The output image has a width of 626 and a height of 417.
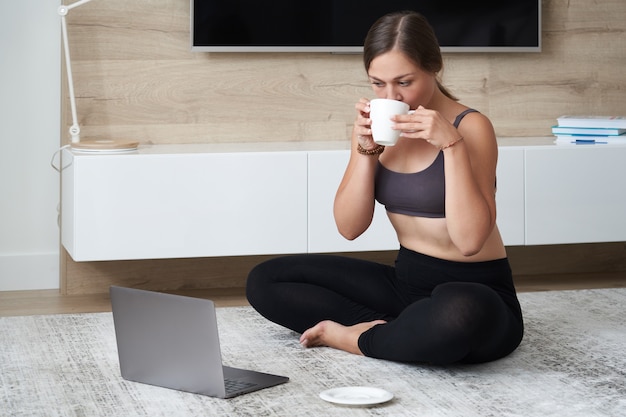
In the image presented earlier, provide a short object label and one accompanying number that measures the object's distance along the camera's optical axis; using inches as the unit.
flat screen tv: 145.3
